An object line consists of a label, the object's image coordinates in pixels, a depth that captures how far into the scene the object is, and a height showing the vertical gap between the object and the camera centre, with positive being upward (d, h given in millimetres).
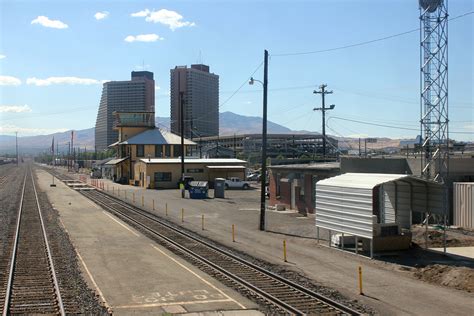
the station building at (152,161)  68500 -343
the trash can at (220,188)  51688 -2870
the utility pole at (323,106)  58175 +5741
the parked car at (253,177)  81688 -2870
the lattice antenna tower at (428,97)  30969 +3668
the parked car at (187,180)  60734 -2532
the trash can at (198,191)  50281 -3069
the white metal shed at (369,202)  20188 -1758
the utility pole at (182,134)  54481 +2533
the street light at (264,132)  28406 +1389
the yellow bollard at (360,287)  14877 -3582
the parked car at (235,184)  63969 -3066
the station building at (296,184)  33344 -1799
